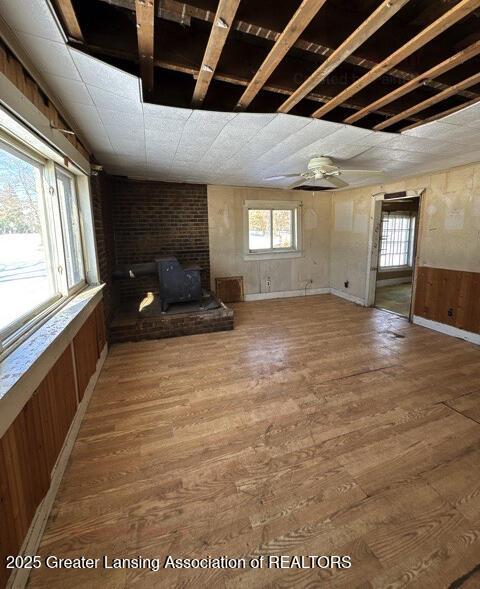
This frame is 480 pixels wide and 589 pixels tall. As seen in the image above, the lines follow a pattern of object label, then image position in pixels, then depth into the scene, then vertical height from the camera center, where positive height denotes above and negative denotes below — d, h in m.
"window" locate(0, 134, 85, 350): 1.54 +0.05
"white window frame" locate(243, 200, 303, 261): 5.40 +0.20
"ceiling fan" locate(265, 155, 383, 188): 2.98 +0.80
